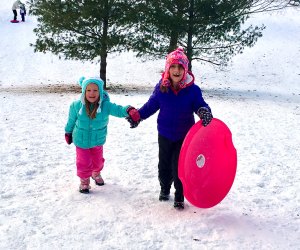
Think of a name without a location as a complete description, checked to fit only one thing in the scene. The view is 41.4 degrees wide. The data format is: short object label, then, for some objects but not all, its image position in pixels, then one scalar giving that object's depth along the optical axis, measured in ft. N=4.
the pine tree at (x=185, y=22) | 48.24
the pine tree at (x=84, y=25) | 46.19
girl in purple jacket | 13.89
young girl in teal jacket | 15.06
